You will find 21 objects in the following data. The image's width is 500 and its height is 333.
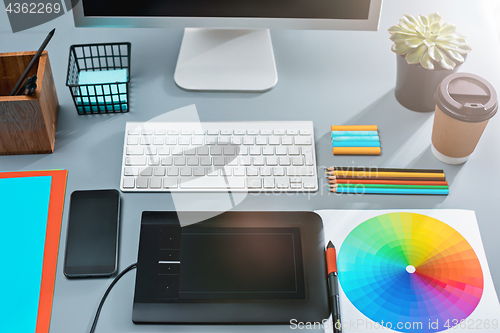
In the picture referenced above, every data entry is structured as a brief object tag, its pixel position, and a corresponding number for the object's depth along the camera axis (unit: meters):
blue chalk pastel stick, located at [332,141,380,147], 0.90
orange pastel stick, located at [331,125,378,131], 0.92
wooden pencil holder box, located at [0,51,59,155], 0.79
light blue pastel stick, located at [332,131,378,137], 0.91
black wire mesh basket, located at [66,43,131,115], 0.91
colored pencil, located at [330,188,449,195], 0.84
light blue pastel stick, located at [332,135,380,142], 0.90
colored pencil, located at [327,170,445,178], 0.86
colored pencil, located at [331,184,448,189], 0.84
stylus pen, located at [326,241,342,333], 0.70
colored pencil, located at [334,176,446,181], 0.85
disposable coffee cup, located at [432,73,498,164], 0.78
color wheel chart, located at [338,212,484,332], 0.71
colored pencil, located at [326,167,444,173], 0.86
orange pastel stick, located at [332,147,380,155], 0.89
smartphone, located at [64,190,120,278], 0.74
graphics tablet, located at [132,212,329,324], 0.71
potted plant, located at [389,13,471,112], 0.84
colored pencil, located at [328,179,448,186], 0.85
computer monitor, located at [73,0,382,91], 0.89
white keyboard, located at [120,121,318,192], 0.84
